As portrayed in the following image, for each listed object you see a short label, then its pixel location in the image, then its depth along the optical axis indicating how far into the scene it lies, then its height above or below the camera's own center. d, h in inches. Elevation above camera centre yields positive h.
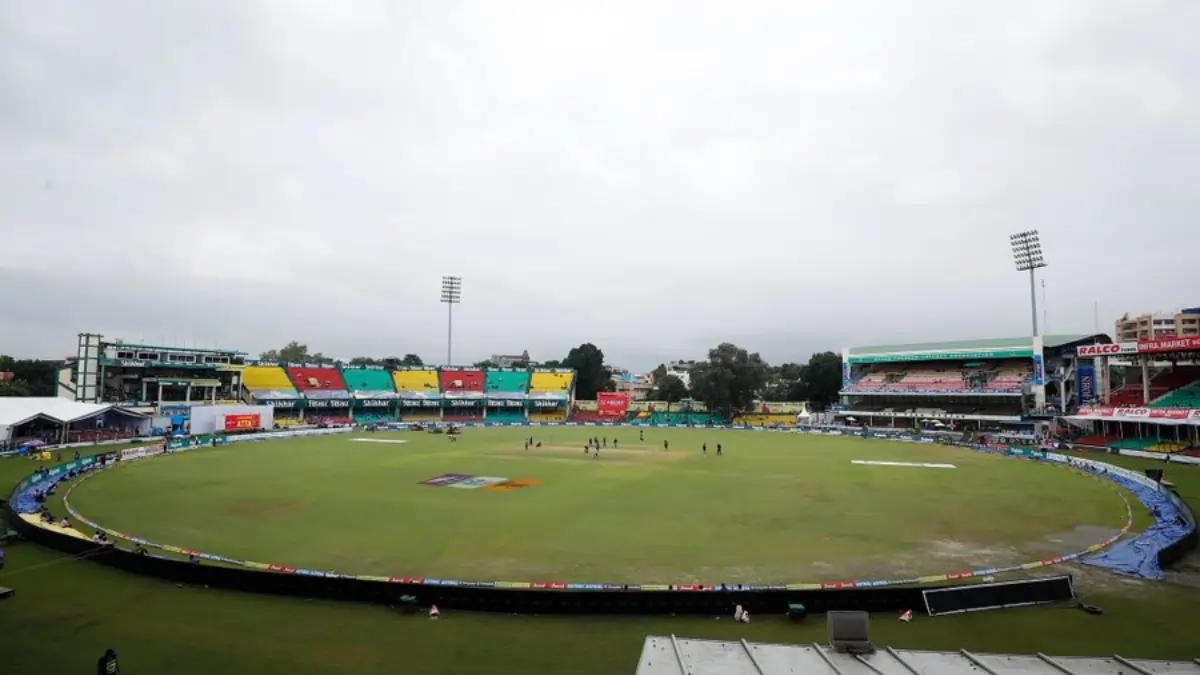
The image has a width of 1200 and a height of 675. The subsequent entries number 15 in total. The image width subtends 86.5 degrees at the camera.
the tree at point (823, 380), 3777.1 -16.4
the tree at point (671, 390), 3949.3 -78.0
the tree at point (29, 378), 2984.7 +0.3
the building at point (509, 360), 7059.6 +207.7
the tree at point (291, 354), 6205.7 +238.7
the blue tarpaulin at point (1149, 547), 629.0 -187.9
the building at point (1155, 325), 5049.2 +428.6
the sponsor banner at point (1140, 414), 1672.0 -107.1
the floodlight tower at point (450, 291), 3698.3 +504.8
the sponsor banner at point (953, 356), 2625.5 +95.6
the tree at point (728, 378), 3159.5 -3.2
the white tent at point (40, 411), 1743.4 -95.0
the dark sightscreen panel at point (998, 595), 514.0 -179.3
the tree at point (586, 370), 4466.0 +52.2
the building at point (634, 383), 5759.4 -63.3
